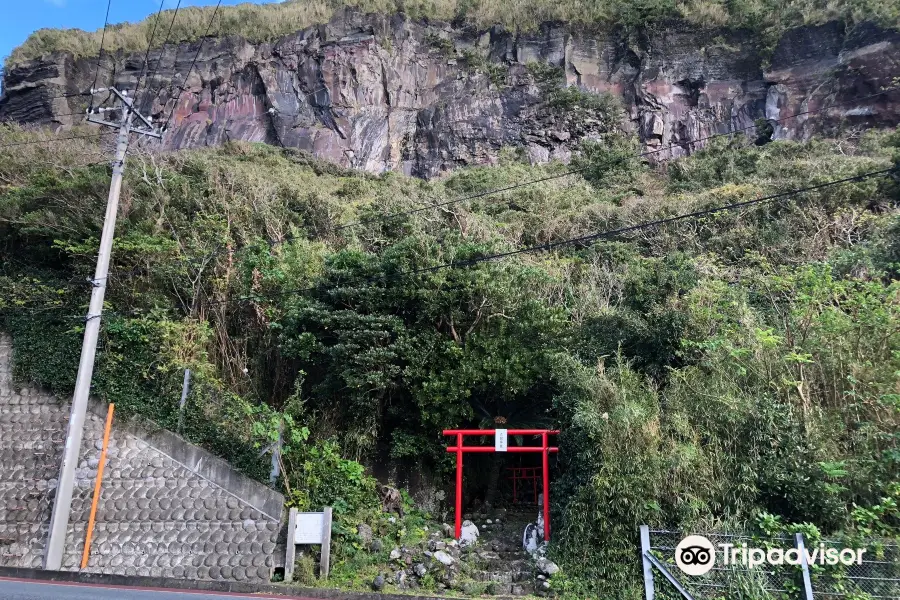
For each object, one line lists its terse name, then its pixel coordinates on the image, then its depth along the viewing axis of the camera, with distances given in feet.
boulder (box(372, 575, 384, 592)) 25.45
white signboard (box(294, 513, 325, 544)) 27.12
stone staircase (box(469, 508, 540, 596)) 25.70
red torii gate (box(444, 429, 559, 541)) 30.04
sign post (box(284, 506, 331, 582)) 26.96
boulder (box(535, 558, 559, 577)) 24.86
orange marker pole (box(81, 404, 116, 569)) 29.12
